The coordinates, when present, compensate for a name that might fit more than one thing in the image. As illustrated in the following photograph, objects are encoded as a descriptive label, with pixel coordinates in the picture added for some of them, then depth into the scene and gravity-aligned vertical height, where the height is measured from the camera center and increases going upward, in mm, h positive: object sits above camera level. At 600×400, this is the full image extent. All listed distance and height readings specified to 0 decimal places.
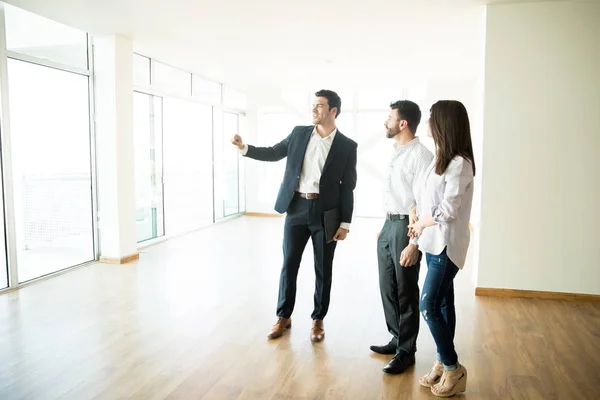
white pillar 5530 +205
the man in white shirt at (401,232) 2727 -402
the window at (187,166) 7535 -107
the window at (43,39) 4574 +1213
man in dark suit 3252 -211
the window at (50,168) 4770 -103
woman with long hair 2279 -224
